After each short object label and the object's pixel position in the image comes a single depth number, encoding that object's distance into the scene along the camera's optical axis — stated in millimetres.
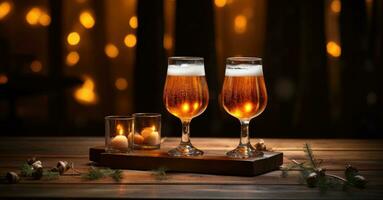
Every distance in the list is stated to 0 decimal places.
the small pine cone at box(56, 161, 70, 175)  1768
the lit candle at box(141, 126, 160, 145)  1956
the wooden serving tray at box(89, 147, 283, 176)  1770
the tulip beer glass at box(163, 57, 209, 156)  1843
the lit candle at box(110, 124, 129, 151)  1890
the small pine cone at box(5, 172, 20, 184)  1678
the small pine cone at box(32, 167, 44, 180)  1717
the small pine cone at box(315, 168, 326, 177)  1676
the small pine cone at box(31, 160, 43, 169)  1727
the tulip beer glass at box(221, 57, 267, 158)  1817
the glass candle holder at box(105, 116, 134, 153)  1891
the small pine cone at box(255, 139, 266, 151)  1964
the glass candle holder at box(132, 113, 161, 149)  1957
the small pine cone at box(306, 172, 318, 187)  1645
